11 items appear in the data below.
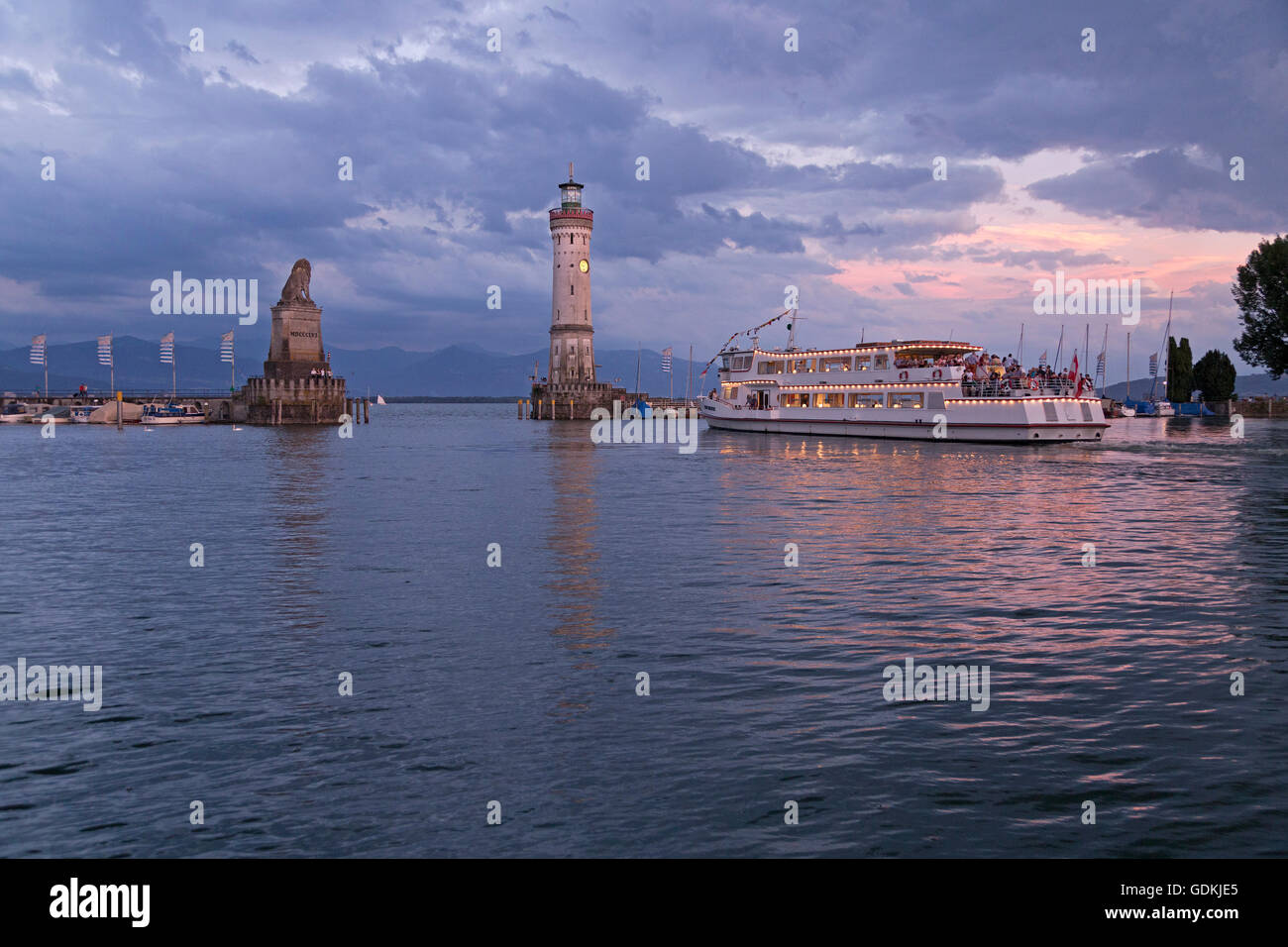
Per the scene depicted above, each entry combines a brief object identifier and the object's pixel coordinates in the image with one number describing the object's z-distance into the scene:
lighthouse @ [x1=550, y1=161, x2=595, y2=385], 140.62
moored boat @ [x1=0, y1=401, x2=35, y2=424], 140.62
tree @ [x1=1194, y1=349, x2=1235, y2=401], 149.38
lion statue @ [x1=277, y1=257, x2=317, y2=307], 127.50
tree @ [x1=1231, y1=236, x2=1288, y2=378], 93.69
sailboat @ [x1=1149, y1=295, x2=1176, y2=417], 153.50
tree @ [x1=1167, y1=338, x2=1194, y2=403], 155.75
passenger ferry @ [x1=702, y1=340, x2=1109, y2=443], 75.00
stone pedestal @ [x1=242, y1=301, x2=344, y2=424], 127.69
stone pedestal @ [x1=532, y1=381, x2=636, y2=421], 150.00
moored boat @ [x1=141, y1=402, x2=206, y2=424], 135.88
